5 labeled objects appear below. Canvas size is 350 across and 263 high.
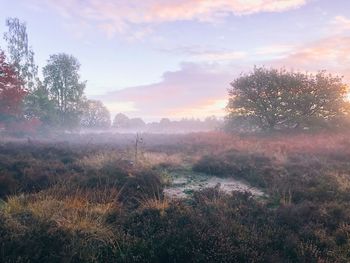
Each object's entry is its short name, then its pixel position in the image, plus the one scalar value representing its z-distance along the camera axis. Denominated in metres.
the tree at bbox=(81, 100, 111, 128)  63.41
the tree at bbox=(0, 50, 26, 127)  27.91
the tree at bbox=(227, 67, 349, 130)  25.41
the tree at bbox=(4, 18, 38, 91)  37.78
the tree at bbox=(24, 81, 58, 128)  35.16
